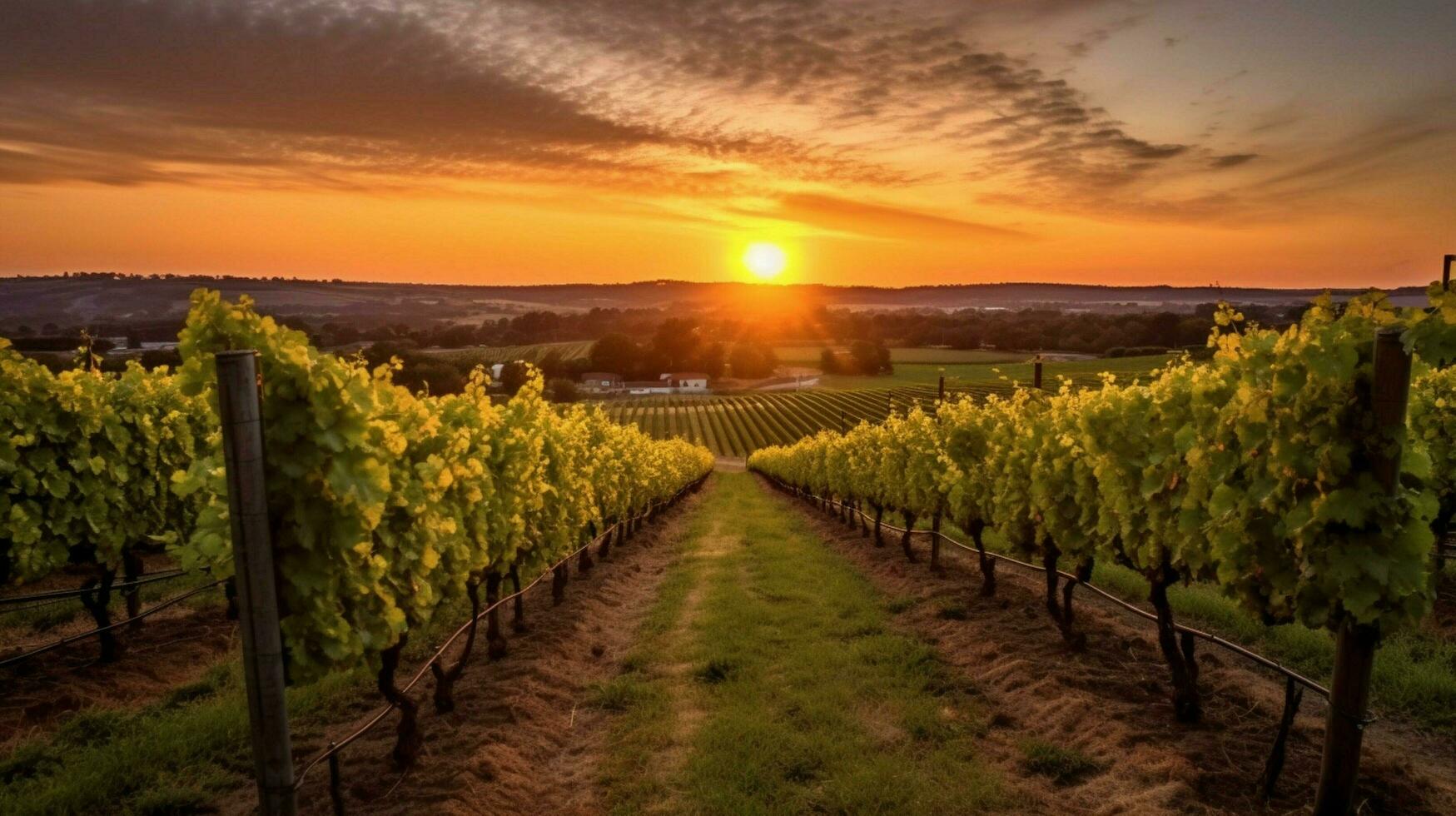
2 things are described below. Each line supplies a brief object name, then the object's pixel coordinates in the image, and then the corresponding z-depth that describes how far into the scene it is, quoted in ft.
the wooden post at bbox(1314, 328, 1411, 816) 17.16
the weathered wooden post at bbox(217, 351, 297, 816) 15.60
